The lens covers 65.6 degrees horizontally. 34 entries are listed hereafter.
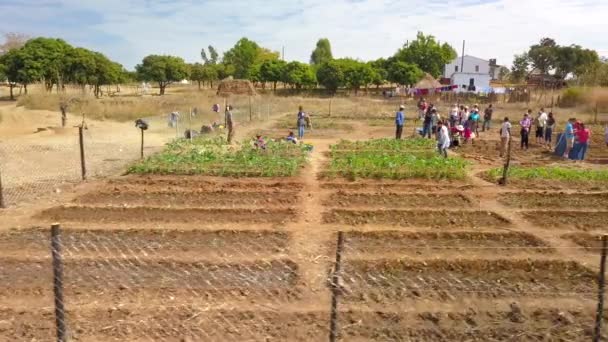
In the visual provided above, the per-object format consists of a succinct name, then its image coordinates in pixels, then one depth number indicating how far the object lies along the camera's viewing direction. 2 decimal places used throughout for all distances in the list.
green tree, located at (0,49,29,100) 39.00
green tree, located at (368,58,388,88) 57.19
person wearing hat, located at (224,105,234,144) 17.70
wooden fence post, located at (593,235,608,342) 4.20
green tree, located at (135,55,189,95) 58.81
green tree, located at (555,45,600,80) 68.62
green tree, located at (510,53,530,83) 77.56
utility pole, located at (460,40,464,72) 69.81
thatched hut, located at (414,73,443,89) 49.02
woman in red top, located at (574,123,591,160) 15.32
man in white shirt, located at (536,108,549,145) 18.48
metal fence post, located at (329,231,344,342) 3.84
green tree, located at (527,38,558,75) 73.50
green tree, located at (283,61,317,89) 55.97
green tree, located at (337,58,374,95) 54.84
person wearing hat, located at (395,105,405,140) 18.76
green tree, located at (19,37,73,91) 39.28
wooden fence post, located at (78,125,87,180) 11.60
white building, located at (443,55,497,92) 58.13
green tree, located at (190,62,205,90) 69.69
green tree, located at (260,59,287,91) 57.03
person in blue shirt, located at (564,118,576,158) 15.88
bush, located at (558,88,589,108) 32.53
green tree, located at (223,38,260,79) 75.12
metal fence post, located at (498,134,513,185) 11.89
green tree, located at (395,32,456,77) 66.25
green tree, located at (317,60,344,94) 54.00
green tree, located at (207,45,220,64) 113.44
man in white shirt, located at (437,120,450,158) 15.08
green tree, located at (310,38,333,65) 94.31
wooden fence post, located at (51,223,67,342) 3.25
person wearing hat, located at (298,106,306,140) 19.66
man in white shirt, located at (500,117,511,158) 15.77
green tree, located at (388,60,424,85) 54.97
